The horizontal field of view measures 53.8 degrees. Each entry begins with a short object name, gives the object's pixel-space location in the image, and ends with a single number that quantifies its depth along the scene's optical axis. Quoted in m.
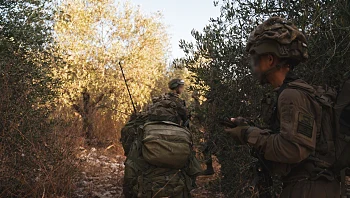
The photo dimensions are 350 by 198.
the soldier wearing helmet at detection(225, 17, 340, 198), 1.86
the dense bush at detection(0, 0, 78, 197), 4.92
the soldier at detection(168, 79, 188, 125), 6.25
